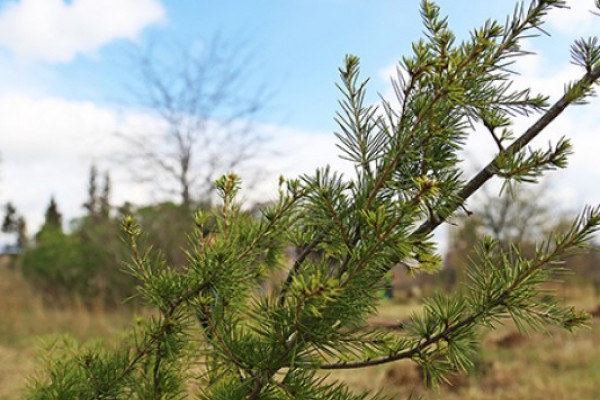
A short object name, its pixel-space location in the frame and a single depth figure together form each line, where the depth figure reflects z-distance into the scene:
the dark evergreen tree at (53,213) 41.43
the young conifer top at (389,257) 0.87
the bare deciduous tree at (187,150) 13.17
